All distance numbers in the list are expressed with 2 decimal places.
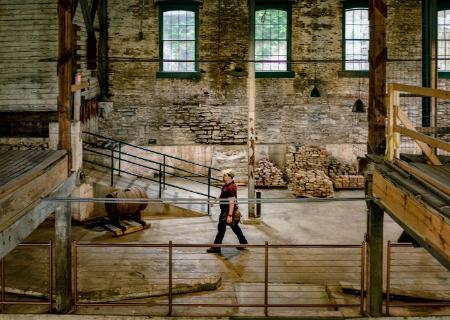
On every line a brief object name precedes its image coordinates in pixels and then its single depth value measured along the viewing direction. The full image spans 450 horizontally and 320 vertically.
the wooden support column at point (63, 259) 7.70
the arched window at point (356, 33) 17.67
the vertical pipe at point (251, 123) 12.99
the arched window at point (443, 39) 17.61
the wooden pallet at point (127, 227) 11.63
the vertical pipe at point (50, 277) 7.55
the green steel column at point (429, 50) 14.95
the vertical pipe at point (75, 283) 7.73
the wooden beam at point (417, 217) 4.74
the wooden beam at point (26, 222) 5.51
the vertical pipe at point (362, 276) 7.61
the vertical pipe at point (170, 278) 7.61
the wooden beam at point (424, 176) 5.33
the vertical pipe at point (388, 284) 7.58
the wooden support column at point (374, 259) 7.42
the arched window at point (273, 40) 17.62
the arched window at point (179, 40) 17.48
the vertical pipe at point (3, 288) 7.47
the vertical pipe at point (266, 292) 7.63
